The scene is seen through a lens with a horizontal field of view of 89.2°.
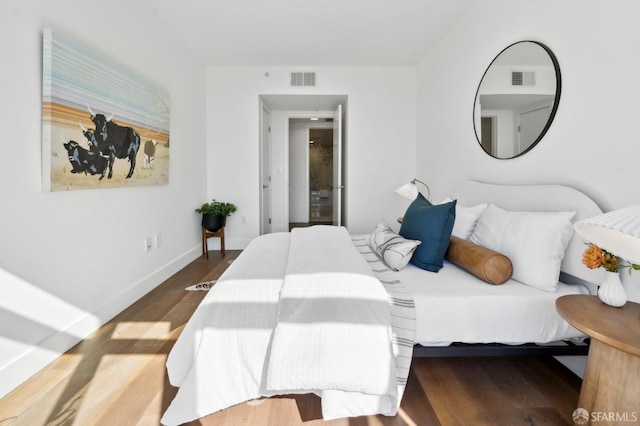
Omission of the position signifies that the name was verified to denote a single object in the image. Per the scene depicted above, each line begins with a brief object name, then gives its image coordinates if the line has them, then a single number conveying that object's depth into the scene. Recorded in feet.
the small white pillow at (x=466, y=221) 7.17
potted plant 13.60
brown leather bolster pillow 5.44
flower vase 4.15
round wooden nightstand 3.44
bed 4.23
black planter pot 13.58
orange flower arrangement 4.11
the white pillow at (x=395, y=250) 6.24
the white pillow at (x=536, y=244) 5.35
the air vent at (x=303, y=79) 14.57
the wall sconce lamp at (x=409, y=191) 11.36
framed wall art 6.01
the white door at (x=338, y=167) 14.79
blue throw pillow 6.32
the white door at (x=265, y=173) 15.66
